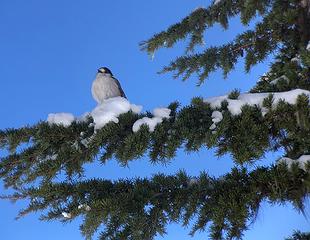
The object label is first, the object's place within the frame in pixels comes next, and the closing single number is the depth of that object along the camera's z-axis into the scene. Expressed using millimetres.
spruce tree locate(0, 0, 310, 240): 7133
